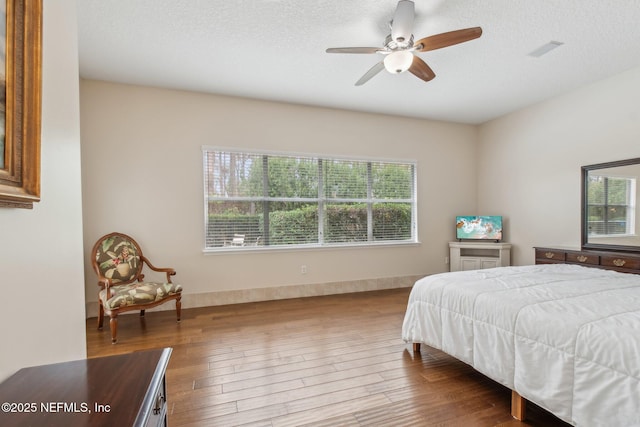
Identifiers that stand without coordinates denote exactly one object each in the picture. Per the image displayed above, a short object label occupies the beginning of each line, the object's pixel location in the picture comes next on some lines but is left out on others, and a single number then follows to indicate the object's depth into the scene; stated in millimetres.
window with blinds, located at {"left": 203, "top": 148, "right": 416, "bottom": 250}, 4074
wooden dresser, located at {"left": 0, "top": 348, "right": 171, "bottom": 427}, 649
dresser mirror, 3354
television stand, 4656
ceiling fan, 2139
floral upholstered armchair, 2914
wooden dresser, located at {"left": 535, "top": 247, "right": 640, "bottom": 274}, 3145
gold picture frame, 807
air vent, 2847
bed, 1351
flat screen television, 4781
